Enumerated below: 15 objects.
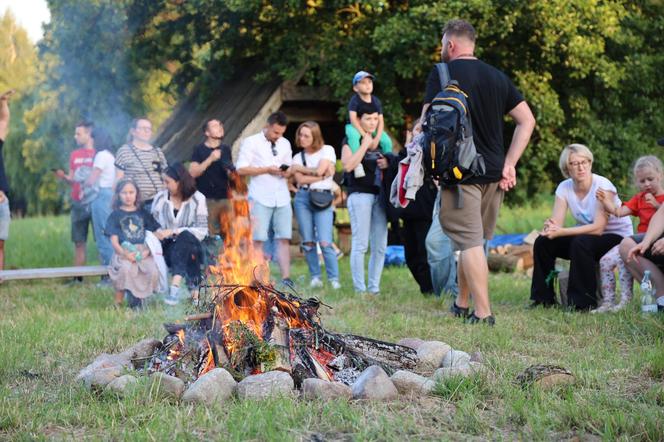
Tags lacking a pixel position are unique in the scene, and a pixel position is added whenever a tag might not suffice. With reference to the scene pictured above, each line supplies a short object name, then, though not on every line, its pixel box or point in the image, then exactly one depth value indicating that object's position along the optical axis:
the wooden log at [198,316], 5.96
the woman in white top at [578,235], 8.75
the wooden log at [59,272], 10.76
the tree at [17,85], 35.38
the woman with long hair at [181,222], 9.84
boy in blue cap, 9.94
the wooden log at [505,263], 12.76
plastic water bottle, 8.14
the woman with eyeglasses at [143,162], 11.10
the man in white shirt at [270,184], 10.75
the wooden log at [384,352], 5.95
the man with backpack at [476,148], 7.47
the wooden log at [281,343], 5.54
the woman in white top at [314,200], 10.53
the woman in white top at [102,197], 11.95
